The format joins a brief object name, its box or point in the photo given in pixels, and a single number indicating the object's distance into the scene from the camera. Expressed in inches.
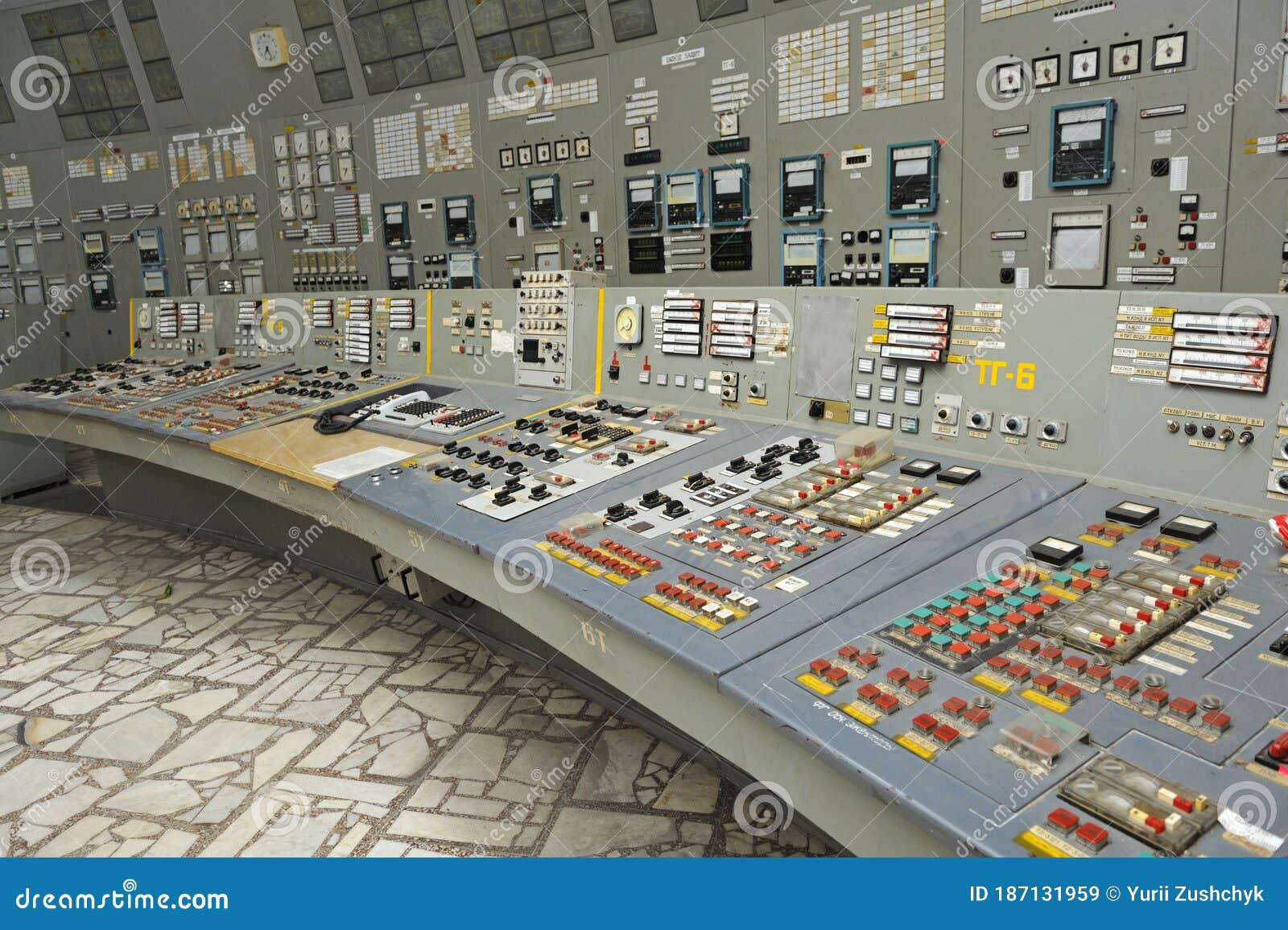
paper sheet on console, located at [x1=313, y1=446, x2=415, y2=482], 116.2
